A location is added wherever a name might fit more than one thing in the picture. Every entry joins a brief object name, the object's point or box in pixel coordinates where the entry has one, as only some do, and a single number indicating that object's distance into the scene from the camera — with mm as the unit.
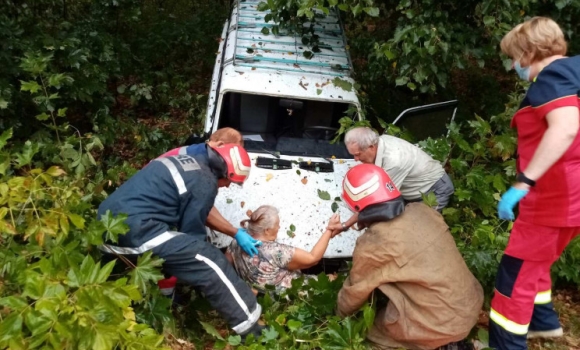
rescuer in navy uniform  2971
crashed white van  3965
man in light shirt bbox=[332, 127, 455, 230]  3807
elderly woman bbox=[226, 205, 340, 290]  3420
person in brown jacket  2803
